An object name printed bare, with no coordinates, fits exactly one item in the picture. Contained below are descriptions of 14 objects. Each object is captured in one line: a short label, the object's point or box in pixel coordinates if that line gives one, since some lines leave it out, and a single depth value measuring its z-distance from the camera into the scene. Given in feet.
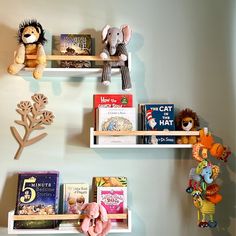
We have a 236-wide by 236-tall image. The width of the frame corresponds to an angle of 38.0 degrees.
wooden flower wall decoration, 5.25
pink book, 5.08
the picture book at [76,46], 5.23
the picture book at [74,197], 5.08
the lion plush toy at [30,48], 4.88
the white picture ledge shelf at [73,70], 4.98
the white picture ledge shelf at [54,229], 4.78
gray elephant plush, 4.97
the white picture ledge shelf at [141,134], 4.96
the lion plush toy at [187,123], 5.11
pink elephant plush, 4.79
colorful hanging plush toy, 5.00
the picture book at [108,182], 5.19
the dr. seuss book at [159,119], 5.17
